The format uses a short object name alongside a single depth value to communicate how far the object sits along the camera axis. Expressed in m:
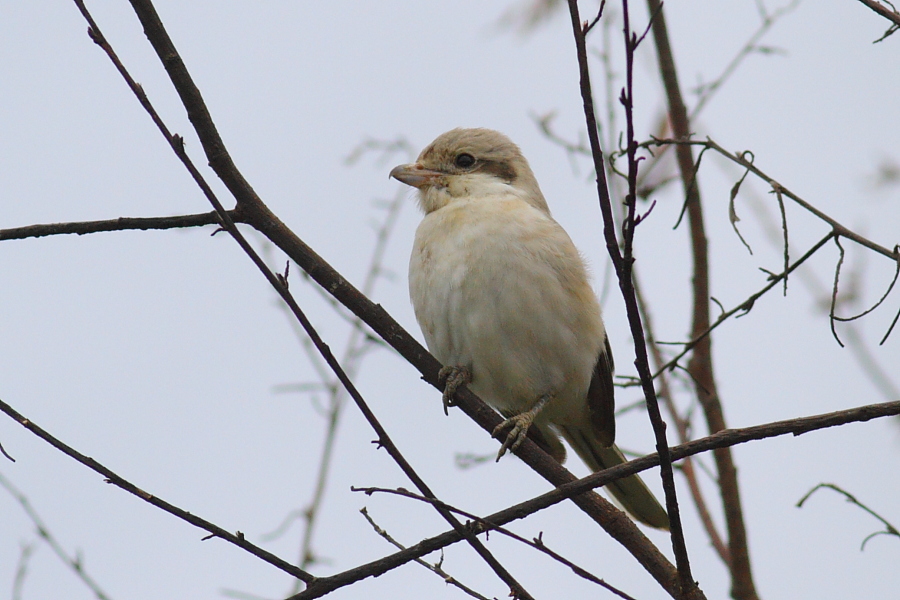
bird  9.23
